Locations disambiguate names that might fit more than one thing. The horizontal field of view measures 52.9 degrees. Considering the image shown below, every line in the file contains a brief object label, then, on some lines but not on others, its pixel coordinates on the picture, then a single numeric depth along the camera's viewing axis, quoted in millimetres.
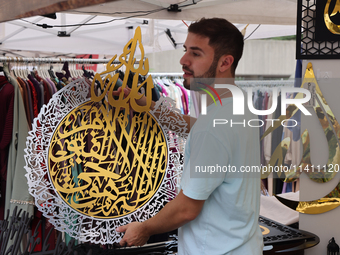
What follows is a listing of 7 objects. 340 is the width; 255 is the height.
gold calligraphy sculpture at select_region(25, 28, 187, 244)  1549
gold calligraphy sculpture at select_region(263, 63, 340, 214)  1954
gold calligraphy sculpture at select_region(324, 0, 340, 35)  1879
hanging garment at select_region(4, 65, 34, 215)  1944
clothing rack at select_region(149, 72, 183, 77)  3526
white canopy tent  2217
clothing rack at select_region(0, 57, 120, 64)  2311
